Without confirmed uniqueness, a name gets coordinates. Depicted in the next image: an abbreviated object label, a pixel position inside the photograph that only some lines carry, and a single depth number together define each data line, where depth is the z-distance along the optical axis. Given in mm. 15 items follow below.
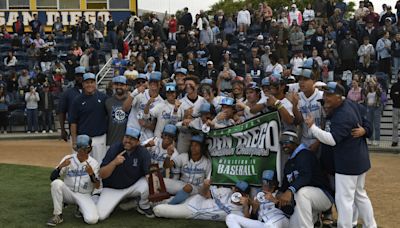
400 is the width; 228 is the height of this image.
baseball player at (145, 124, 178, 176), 8016
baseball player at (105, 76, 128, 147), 8688
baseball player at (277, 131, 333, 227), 6598
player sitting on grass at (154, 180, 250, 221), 7672
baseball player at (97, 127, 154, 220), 7805
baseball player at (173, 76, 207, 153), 8352
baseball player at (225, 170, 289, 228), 6801
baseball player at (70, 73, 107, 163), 8633
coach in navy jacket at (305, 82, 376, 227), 6477
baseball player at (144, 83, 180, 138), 8391
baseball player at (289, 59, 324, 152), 7301
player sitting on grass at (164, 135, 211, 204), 7977
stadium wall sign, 29312
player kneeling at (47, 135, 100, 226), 7520
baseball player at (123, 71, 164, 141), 8418
